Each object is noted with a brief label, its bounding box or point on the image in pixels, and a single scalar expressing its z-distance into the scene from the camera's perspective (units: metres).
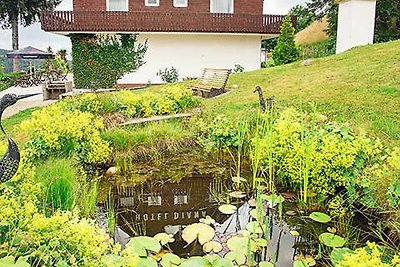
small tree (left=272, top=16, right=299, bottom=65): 18.88
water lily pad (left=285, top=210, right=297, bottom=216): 4.65
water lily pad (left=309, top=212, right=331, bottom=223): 4.34
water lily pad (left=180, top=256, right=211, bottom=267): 3.34
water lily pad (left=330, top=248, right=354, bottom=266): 3.32
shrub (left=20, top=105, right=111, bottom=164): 5.56
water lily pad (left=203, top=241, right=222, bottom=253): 3.88
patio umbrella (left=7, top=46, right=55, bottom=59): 26.48
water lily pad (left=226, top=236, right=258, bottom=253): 3.81
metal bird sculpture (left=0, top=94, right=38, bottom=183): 3.03
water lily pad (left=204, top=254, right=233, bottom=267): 3.36
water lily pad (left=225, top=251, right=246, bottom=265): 3.62
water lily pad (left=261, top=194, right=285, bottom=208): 4.44
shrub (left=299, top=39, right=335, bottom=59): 21.53
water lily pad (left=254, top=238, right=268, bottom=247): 3.88
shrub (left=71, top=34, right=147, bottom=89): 18.92
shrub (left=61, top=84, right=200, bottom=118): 7.77
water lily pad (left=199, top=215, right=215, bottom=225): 4.50
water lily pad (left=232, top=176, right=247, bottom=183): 5.57
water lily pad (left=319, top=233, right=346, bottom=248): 3.78
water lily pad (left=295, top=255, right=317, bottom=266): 3.50
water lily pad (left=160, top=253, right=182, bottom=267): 3.45
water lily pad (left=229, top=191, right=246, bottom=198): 5.19
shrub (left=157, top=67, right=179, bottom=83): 19.33
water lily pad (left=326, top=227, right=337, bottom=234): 4.20
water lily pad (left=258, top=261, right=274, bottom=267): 3.48
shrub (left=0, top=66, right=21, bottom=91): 25.75
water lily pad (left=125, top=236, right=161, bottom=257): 3.61
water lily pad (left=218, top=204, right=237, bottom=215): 4.77
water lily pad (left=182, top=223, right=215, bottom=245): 4.09
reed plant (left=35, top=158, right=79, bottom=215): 3.76
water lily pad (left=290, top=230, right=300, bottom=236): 4.23
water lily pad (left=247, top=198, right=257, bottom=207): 4.96
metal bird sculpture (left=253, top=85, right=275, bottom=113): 6.14
